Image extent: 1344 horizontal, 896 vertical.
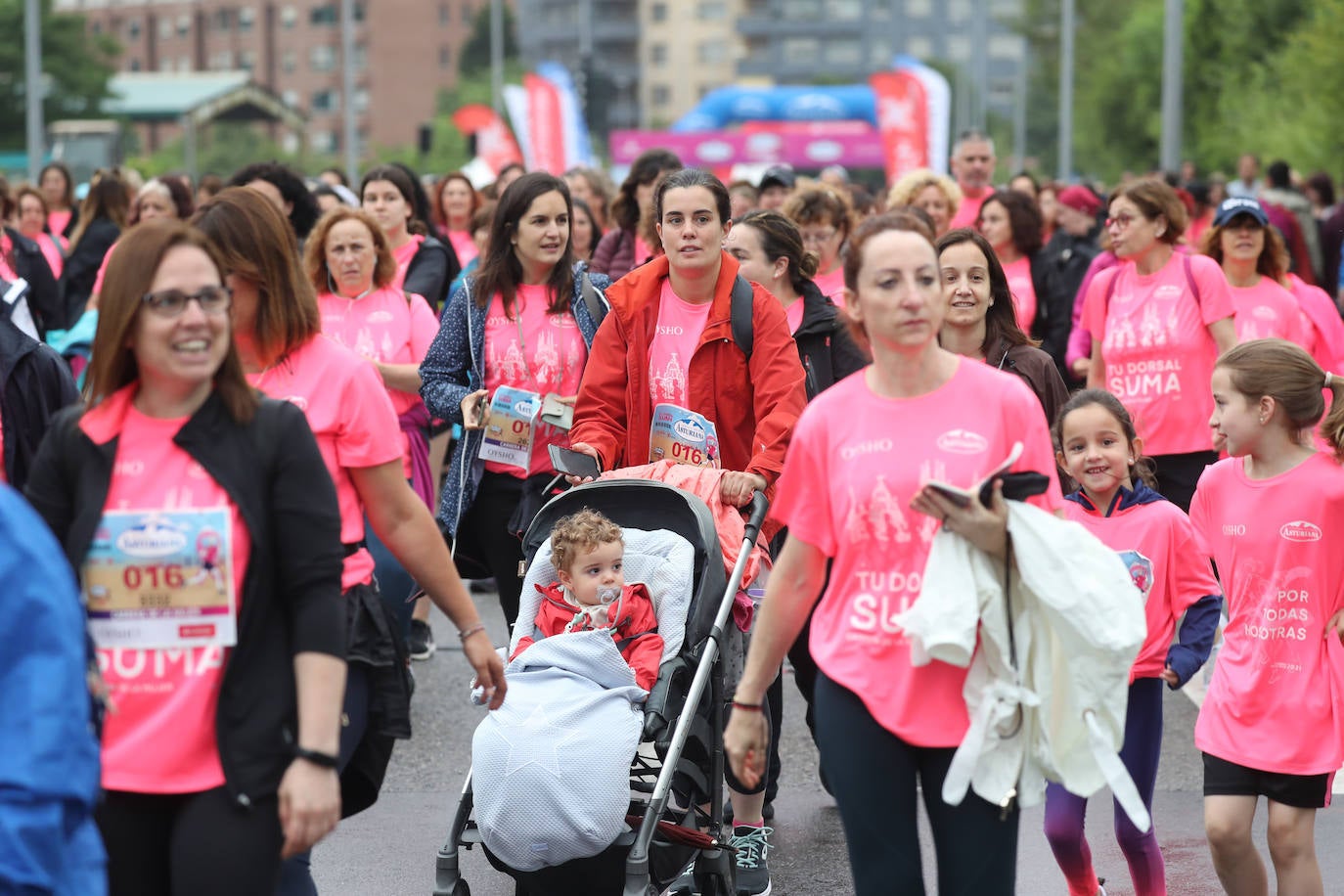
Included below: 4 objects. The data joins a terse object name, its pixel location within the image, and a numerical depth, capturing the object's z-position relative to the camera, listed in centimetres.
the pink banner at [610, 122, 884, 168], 4931
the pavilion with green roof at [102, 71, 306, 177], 7500
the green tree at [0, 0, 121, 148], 6581
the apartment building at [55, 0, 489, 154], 12250
